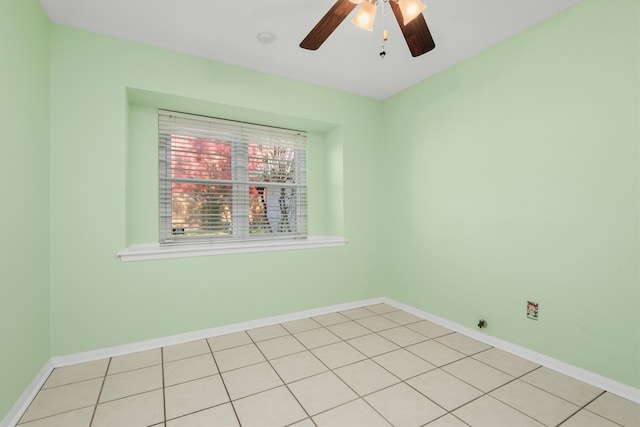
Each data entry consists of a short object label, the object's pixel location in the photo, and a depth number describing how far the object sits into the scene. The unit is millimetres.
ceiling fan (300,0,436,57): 1550
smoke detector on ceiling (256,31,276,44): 2430
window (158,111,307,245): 3018
